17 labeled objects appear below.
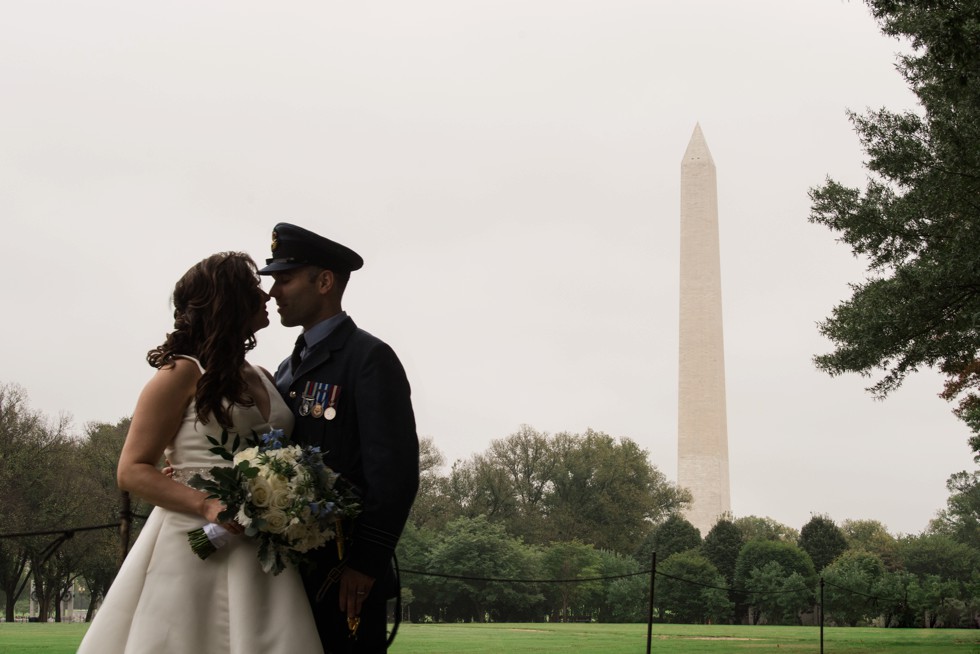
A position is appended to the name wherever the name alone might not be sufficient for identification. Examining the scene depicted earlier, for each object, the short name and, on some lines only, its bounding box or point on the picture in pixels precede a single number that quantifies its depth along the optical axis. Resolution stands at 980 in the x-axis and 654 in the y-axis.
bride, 3.40
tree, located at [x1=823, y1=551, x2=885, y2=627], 35.03
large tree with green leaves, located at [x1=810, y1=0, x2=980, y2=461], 12.96
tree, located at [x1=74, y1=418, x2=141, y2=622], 41.25
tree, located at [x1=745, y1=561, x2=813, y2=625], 37.69
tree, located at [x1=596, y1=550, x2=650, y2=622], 41.06
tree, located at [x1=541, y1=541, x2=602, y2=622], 43.56
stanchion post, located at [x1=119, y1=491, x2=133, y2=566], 6.08
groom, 3.63
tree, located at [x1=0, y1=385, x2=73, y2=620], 38.91
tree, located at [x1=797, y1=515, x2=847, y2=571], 42.44
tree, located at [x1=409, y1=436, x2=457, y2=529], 54.19
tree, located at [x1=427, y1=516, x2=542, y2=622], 42.09
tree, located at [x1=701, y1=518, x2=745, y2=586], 41.84
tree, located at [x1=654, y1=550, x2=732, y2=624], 37.78
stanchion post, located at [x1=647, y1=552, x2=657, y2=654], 11.16
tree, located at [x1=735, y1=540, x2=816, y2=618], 39.94
